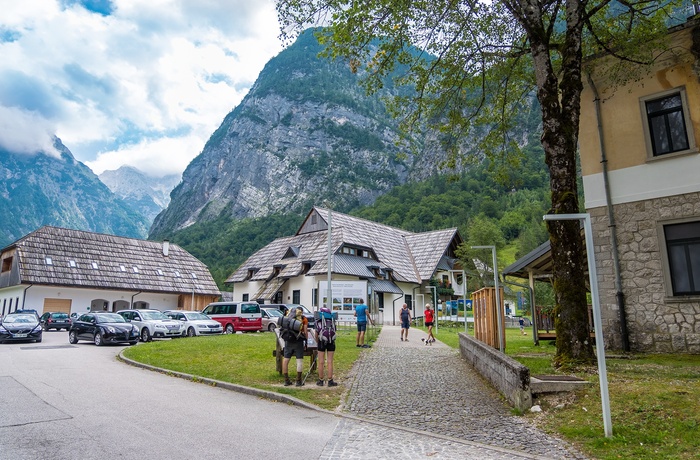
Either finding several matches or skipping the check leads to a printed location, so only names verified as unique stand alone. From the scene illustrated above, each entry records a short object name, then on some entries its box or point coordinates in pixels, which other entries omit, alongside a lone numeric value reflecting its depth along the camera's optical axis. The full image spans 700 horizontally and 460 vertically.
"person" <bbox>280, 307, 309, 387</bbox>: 10.66
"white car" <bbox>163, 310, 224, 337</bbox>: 27.52
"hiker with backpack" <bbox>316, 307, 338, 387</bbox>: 10.72
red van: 30.97
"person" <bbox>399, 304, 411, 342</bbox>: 22.84
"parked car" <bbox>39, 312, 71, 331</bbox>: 35.09
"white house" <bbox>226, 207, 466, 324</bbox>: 41.28
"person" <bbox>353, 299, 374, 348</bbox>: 18.84
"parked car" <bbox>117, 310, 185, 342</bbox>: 25.41
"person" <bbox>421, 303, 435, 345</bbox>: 21.25
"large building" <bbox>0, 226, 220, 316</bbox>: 41.12
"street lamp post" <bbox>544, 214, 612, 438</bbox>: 6.02
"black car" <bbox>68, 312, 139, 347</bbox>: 22.48
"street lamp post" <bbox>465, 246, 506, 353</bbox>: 12.28
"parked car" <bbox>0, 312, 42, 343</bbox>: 23.27
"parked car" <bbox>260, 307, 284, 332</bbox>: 30.97
